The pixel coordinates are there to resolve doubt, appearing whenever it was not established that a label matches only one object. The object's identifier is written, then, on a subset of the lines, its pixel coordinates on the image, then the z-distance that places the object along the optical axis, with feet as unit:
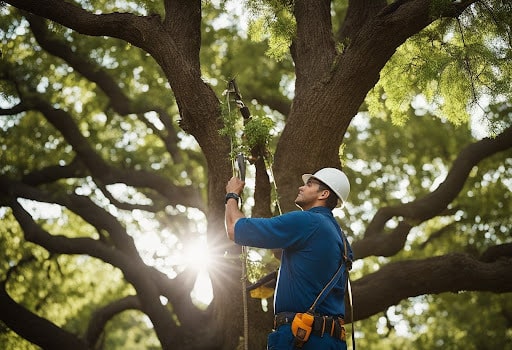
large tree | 20.92
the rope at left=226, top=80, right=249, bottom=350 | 16.15
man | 14.07
